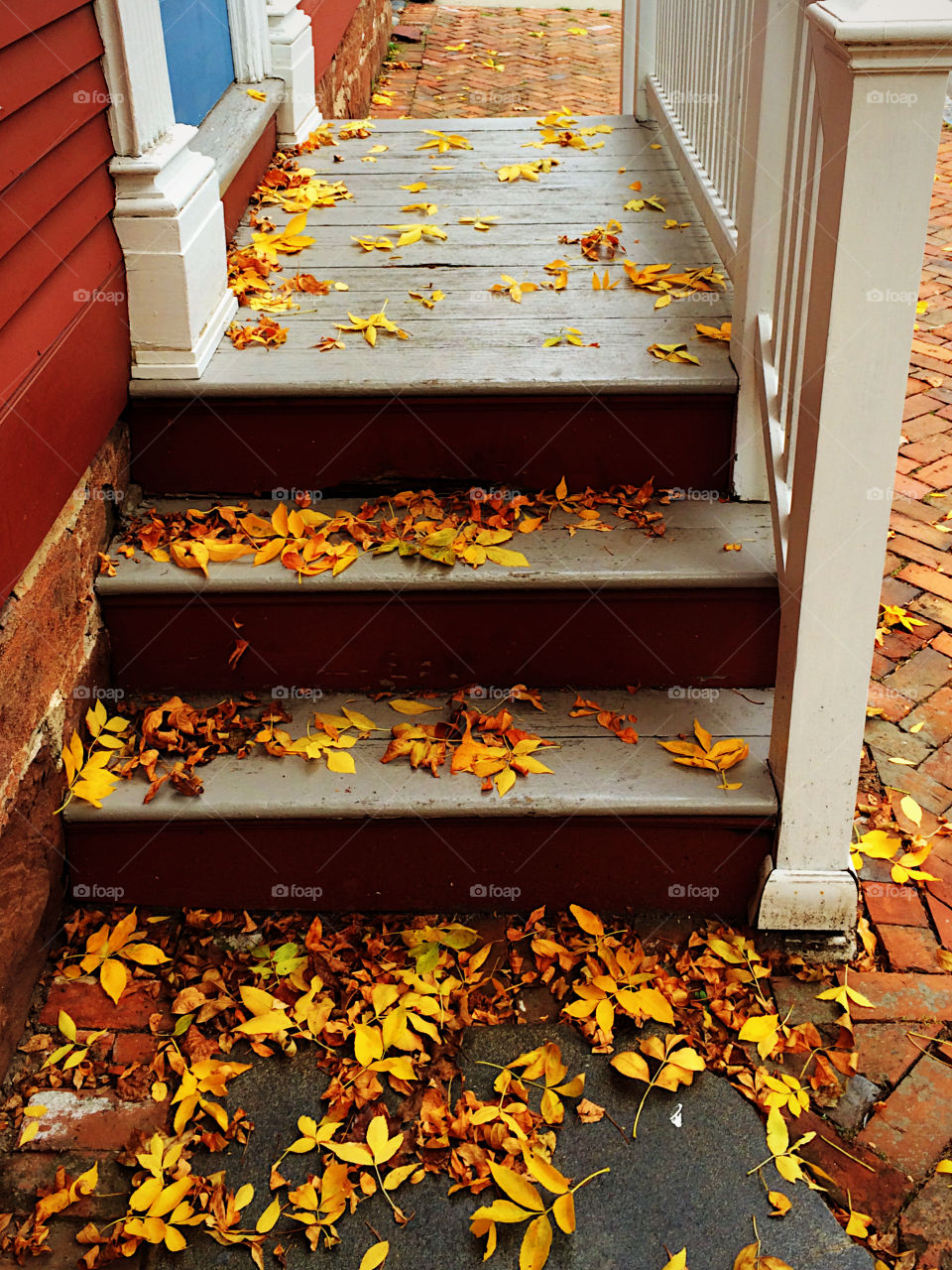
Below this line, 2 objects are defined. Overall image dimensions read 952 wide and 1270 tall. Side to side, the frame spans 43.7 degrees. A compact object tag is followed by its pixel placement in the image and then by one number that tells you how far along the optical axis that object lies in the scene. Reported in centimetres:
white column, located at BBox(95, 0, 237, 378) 238
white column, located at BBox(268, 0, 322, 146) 397
